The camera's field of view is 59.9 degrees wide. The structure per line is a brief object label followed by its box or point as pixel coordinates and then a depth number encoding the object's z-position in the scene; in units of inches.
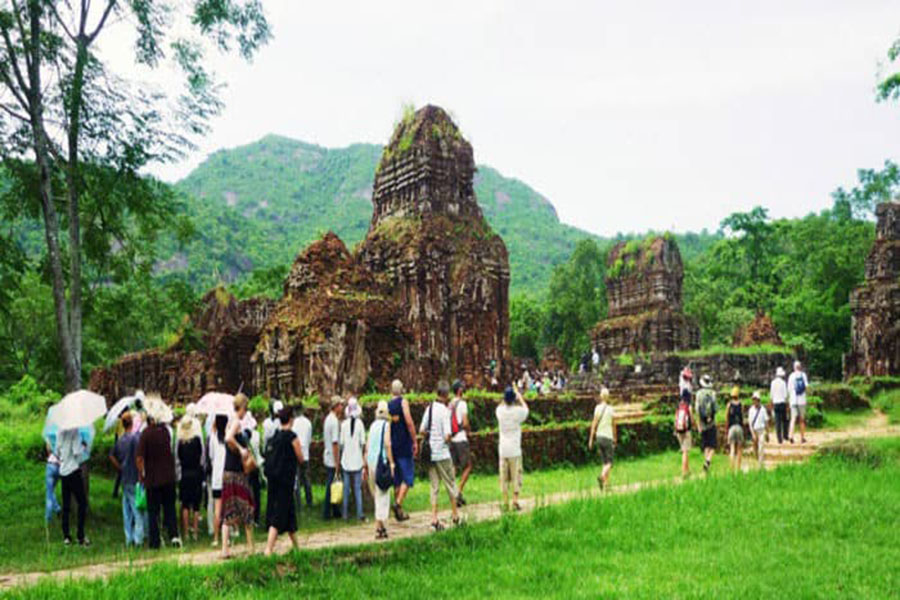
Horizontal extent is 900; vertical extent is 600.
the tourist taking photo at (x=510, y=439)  365.4
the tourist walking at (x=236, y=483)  287.0
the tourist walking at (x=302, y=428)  376.8
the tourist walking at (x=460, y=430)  372.2
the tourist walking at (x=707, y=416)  460.1
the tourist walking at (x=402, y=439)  332.2
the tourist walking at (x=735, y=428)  453.7
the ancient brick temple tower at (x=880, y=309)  1098.7
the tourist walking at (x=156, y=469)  313.1
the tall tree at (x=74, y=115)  416.2
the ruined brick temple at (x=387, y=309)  600.7
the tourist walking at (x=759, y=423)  484.9
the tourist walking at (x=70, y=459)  327.6
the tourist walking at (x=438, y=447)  335.6
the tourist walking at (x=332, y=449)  380.2
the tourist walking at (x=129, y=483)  331.9
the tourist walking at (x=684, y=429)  458.3
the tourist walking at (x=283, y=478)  273.9
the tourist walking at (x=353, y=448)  368.5
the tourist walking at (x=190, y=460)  328.2
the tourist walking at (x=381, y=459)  315.3
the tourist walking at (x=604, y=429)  419.5
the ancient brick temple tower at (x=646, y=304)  1272.1
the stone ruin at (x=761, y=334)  1167.0
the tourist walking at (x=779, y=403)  565.9
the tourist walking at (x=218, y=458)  311.4
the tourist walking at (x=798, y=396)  566.3
